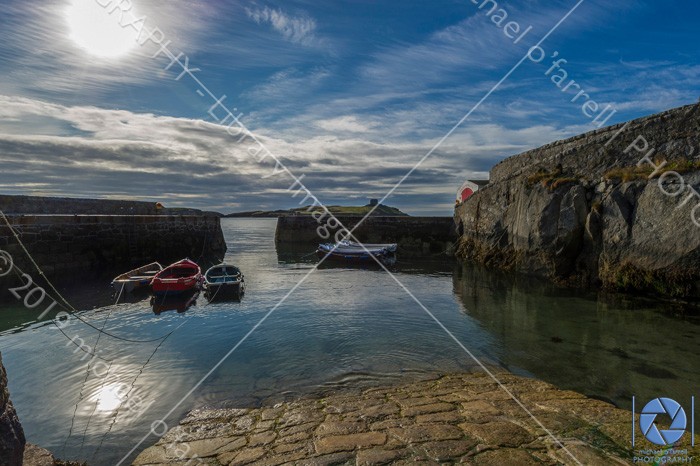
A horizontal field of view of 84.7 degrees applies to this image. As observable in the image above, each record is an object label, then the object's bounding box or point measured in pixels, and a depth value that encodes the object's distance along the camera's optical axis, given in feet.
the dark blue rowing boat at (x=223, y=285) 59.98
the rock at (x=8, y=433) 11.73
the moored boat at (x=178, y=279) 58.13
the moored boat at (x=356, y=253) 107.34
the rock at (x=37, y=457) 13.78
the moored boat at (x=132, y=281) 59.77
